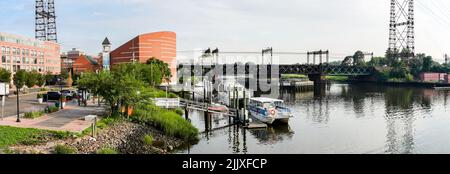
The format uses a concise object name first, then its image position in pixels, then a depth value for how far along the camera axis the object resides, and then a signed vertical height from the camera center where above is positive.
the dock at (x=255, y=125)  46.50 -6.02
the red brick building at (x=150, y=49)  114.25 +9.02
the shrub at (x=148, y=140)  31.64 -5.30
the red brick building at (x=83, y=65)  128.23 +4.51
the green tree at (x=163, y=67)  92.62 +2.65
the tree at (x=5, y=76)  67.88 +0.41
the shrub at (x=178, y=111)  51.84 -4.66
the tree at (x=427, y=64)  164.00 +5.58
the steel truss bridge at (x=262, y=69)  153.75 +3.48
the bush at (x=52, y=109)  38.38 -3.20
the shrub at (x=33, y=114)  33.91 -3.35
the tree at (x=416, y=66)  166.50 +4.90
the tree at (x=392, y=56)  180.75 +10.22
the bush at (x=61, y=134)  26.66 -4.07
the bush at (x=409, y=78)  152.10 -0.51
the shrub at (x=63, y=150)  23.28 -4.50
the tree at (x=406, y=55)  177.88 +10.38
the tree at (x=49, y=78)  98.30 +0.02
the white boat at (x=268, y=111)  48.24 -4.54
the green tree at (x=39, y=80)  77.81 -0.41
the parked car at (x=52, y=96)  50.59 -2.44
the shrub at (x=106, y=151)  25.46 -5.03
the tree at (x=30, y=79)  69.70 -0.16
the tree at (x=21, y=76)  65.90 +0.30
